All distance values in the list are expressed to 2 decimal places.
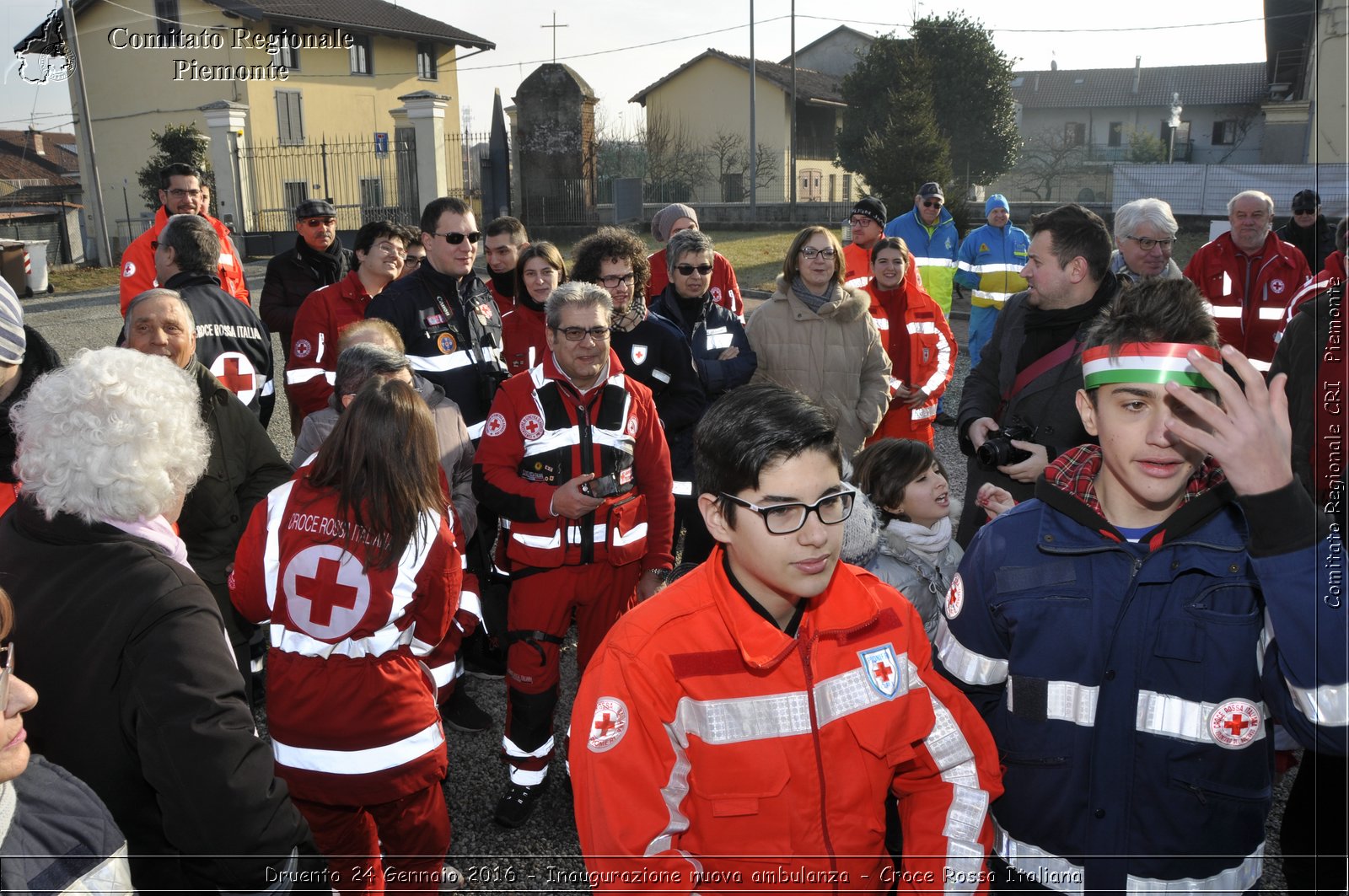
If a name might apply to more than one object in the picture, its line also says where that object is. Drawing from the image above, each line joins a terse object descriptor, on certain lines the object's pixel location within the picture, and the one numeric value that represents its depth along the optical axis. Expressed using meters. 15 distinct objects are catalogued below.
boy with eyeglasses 1.79
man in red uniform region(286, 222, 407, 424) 5.28
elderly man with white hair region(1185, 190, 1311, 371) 6.94
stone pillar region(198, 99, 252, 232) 19.90
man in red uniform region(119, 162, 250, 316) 6.10
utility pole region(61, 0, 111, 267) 18.11
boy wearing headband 1.93
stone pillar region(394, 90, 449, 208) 19.11
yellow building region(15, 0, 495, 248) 24.39
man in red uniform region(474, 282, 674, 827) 3.61
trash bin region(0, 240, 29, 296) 19.19
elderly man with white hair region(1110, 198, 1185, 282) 6.14
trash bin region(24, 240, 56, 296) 19.61
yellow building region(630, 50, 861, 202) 40.44
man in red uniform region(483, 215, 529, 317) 5.83
